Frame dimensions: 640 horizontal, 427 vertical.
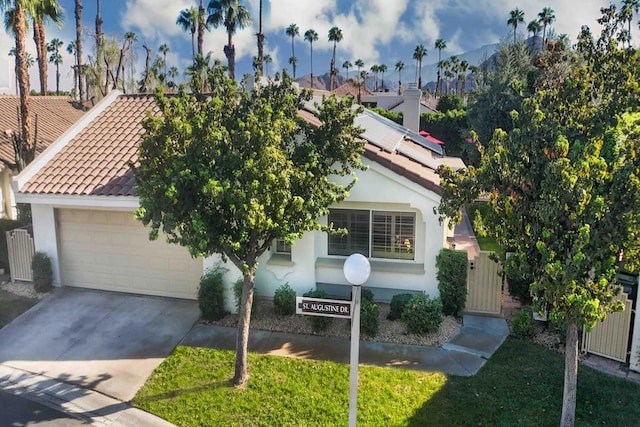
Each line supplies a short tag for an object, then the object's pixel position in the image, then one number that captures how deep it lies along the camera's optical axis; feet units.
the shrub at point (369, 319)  35.35
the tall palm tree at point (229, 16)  139.23
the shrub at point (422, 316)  35.50
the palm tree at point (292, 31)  306.96
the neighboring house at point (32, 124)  67.15
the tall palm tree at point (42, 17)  62.49
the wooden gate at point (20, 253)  46.75
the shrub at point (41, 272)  44.65
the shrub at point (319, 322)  36.40
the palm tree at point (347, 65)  396.49
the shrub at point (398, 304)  37.73
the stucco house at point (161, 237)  39.22
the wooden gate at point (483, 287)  39.11
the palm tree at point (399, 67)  358.84
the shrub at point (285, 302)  38.73
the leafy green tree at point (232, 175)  26.32
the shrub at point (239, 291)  38.65
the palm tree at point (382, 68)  349.76
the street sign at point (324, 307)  21.58
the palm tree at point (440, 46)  312.09
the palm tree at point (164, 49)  257.34
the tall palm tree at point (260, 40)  162.50
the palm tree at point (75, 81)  176.76
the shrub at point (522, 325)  35.17
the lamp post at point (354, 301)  19.94
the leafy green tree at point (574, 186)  21.12
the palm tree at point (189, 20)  153.58
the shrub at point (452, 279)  37.83
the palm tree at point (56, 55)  284.00
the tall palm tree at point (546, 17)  198.29
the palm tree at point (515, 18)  232.73
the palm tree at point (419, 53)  304.63
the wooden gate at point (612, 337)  31.40
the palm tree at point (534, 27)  199.94
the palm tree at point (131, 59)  164.37
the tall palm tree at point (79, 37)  130.50
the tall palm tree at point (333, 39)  298.97
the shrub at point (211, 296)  38.37
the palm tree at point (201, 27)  133.80
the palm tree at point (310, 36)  321.89
